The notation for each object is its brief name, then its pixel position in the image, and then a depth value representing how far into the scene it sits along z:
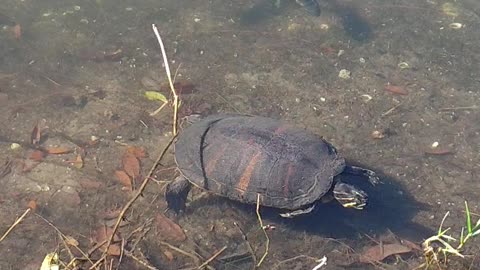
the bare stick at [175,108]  2.72
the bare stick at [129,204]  2.93
